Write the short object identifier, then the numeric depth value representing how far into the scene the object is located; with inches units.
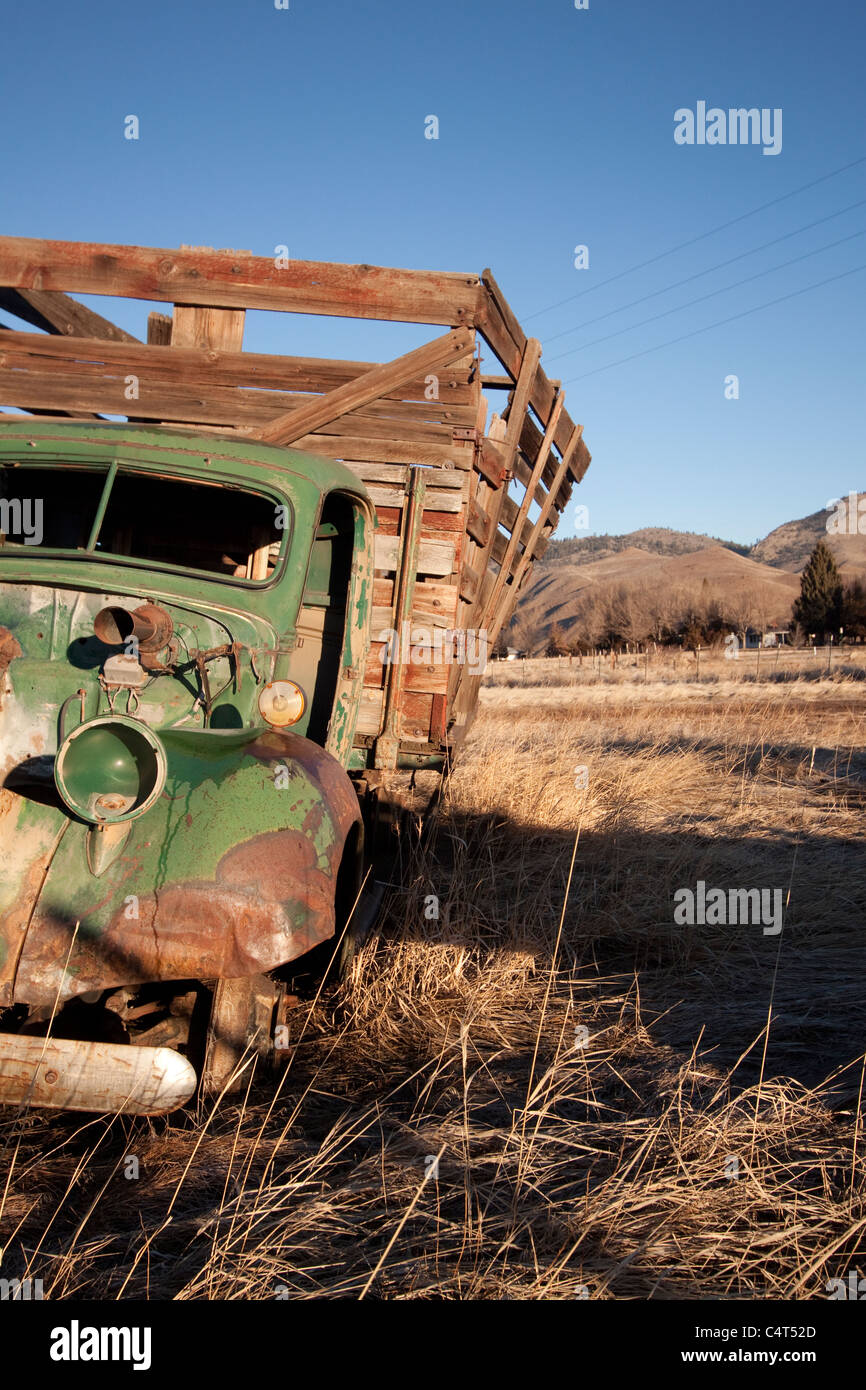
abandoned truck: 108.9
